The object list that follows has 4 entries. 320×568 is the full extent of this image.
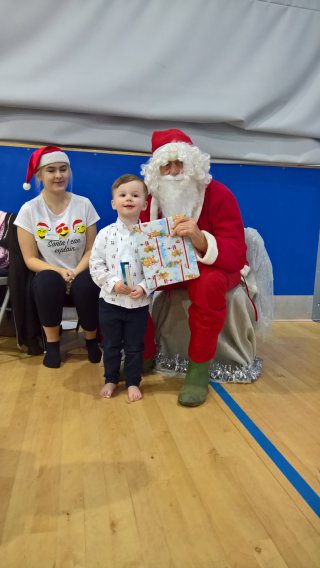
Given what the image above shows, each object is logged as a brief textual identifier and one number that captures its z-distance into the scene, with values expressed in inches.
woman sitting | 79.3
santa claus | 68.2
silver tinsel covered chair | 77.1
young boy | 66.5
